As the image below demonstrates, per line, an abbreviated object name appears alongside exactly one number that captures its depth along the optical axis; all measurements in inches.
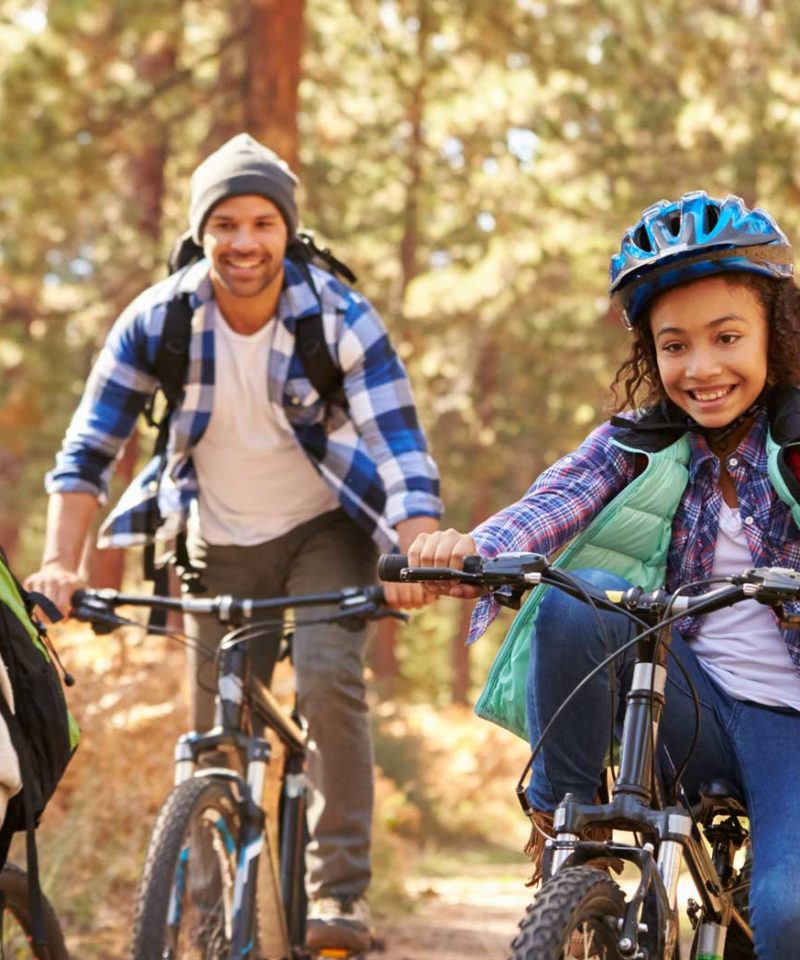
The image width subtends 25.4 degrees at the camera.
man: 225.1
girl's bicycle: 121.2
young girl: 145.3
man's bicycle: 183.8
